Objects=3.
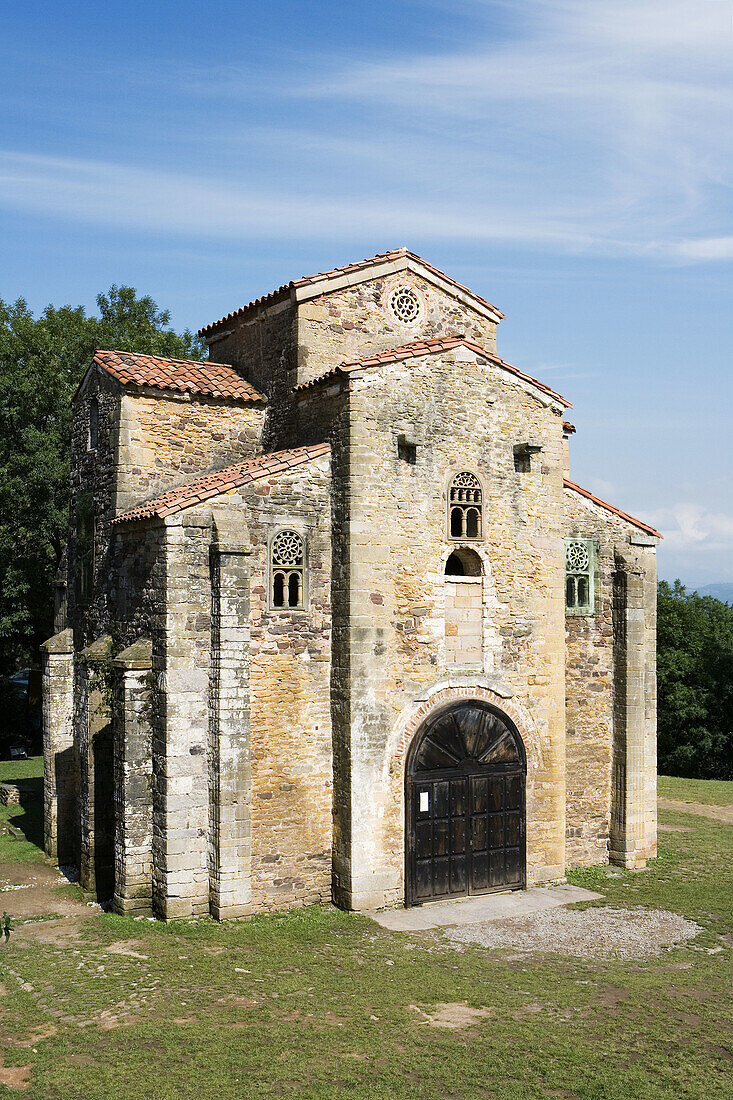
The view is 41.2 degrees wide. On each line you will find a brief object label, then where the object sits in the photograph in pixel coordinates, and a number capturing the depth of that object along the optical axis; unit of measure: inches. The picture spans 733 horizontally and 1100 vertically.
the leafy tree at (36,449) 1167.0
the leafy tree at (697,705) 1530.5
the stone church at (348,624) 561.3
